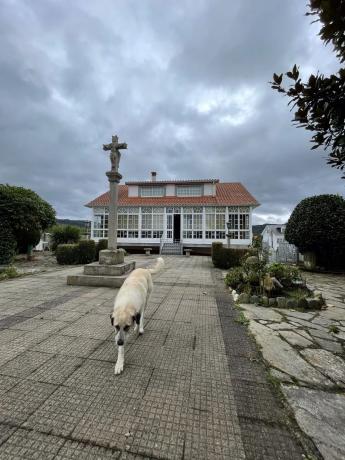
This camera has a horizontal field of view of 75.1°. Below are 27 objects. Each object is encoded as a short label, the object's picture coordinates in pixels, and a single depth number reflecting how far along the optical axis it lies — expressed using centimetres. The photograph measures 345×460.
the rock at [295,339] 335
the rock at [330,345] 322
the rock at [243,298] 544
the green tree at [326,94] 179
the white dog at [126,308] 251
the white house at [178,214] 2211
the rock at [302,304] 512
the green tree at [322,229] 1041
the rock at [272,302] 522
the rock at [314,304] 510
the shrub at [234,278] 672
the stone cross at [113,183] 820
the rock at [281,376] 247
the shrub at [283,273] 626
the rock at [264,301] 524
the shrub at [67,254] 1234
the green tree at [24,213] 1118
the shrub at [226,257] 1182
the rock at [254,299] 538
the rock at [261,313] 442
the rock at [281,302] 514
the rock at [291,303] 512
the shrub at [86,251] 1276
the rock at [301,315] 453
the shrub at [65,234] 1731
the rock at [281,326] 393
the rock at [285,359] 253
